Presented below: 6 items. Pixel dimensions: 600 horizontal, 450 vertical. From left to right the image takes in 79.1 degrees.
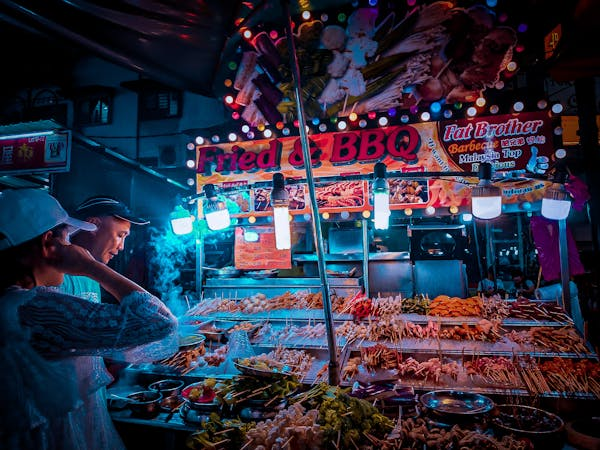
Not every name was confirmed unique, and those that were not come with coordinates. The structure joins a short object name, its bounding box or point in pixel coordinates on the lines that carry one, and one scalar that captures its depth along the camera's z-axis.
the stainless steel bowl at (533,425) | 2.90
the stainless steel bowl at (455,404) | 3.14
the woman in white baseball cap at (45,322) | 1.93
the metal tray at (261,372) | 3.65
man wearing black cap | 2.48
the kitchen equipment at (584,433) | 3.10
